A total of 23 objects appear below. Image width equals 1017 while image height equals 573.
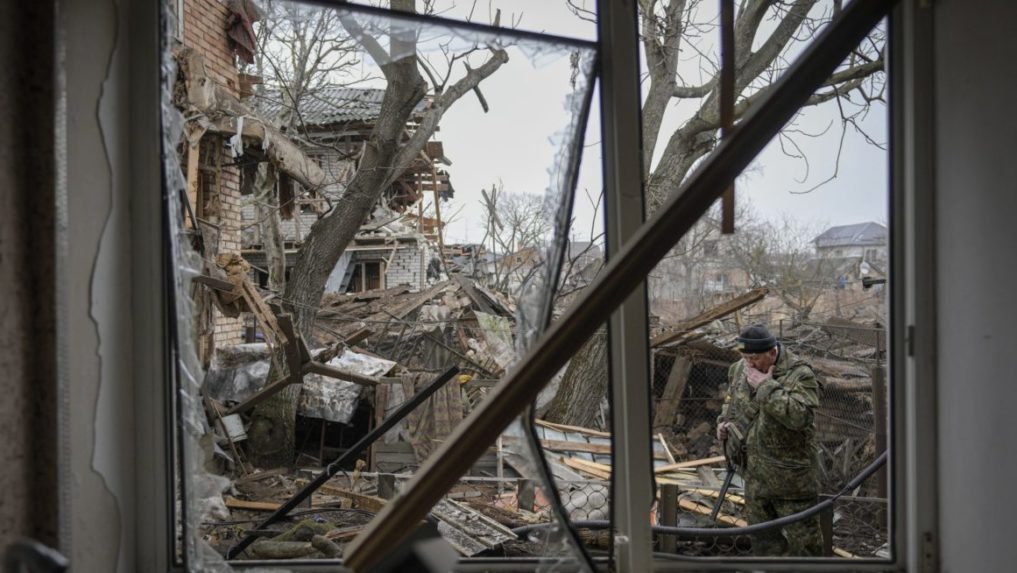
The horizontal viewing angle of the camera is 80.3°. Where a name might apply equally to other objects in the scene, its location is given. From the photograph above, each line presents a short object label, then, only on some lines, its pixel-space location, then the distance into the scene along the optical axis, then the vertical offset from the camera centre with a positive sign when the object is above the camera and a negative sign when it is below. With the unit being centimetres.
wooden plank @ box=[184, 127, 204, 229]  474 +102
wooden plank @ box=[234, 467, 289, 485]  517 -173
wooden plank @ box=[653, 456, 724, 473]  497 -158
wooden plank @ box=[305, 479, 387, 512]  422 -160
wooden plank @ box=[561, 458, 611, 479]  426 -136
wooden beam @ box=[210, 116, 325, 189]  526 +124
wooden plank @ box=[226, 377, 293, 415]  375 -72
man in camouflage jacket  296 -86
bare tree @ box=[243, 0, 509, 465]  506 +70
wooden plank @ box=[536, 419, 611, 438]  485 -122
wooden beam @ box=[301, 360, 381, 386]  376 -64
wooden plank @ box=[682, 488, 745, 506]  457 -166
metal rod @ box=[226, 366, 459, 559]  192 -61
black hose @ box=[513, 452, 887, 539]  182 -88
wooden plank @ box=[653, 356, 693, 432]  695 -138
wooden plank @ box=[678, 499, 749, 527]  436 -171
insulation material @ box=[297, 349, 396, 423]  639 -129
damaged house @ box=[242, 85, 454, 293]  643 +90
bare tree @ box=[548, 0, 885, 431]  350 +119
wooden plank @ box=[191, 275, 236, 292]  371 -3
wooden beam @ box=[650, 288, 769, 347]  450 -32
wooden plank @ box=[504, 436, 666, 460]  452 -128
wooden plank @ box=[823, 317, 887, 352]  564 -57
